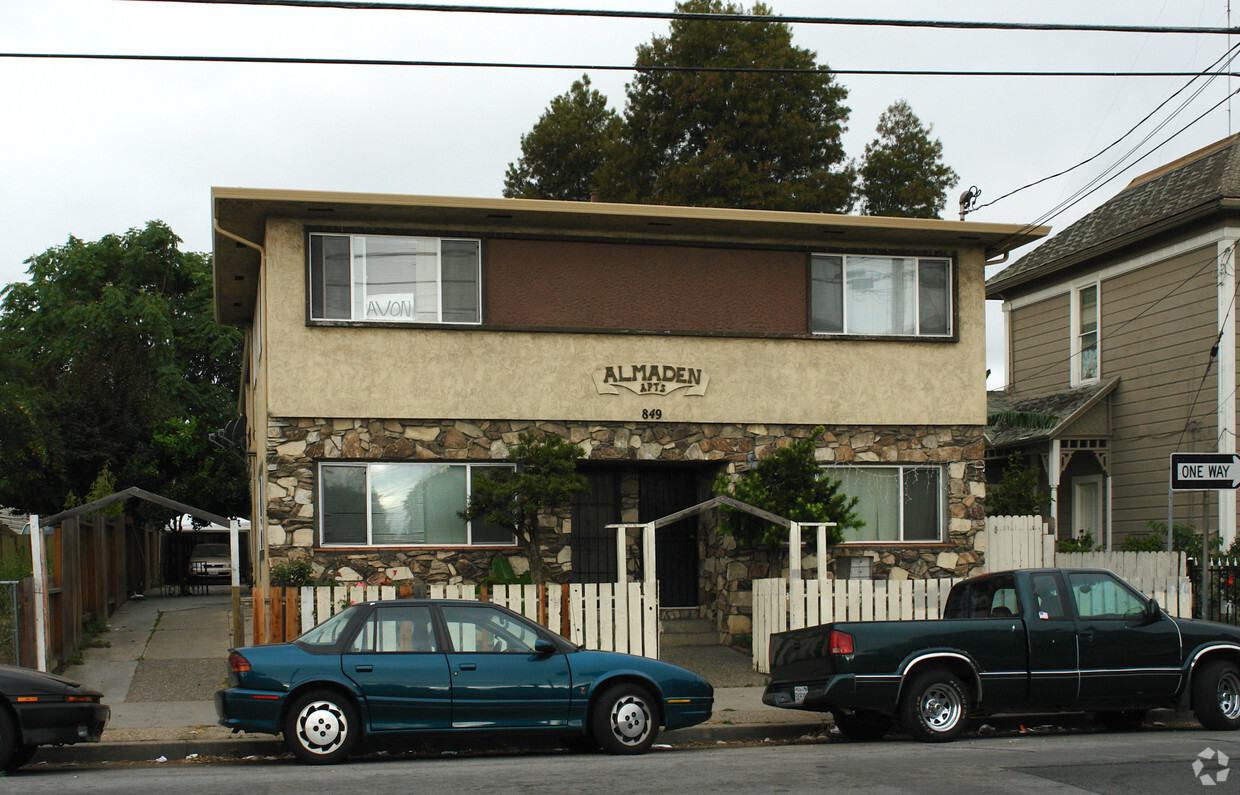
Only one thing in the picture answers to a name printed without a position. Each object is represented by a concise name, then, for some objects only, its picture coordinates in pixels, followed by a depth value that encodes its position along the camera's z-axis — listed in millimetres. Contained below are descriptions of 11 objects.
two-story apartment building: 15945
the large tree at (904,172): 36812
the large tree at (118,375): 31125
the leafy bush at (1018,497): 22219
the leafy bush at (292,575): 15242
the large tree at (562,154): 41719
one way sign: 14328
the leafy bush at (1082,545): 21484
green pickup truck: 11016
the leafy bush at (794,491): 16016
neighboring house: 20812
